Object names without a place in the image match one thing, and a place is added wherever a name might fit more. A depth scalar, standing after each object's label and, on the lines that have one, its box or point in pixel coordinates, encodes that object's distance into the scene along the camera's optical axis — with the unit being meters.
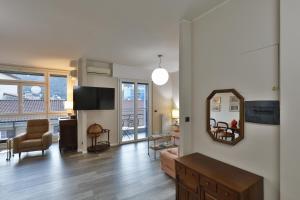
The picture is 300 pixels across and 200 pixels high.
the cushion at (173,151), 3.30
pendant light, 3.73
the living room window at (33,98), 5.47
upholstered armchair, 4.10
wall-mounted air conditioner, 4.73
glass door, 5.58
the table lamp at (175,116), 6.31
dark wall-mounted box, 1.54
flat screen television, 4.45
